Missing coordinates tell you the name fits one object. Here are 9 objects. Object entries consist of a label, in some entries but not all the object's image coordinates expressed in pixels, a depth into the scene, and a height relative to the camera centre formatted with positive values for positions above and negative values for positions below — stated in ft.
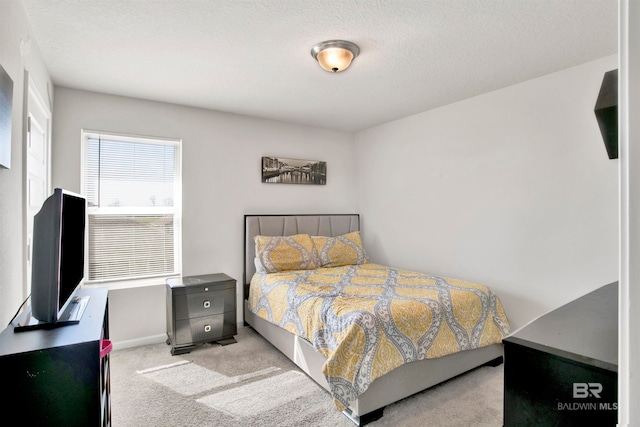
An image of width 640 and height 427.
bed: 6.97 -2.58
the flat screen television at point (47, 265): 4.25 -0.62
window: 10.62 +0.31
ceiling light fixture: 7.43 +3.58
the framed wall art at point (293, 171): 13.52 +1.81
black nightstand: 10.31 -3.00
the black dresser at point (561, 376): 2.91 -1.46
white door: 6.91 +1.49
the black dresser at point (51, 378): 3.52 -1.73
